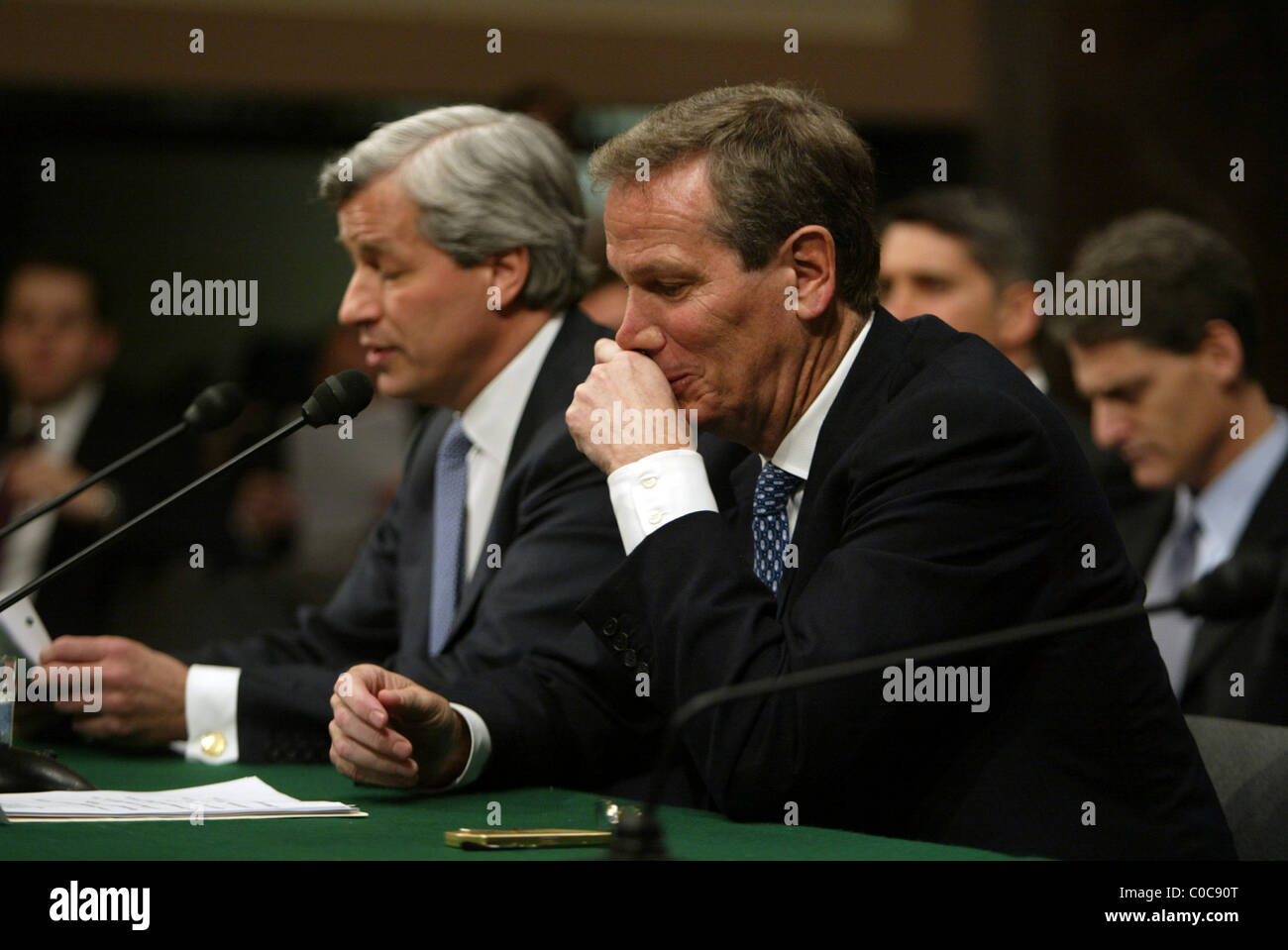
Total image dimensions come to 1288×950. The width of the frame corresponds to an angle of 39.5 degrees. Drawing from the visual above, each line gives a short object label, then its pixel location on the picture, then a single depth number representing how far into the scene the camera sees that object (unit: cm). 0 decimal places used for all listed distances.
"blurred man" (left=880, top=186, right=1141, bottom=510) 487
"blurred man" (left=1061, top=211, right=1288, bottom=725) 416
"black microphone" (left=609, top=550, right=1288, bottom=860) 158
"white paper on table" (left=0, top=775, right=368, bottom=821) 216
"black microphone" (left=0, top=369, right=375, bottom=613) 262
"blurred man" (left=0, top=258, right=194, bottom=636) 537
